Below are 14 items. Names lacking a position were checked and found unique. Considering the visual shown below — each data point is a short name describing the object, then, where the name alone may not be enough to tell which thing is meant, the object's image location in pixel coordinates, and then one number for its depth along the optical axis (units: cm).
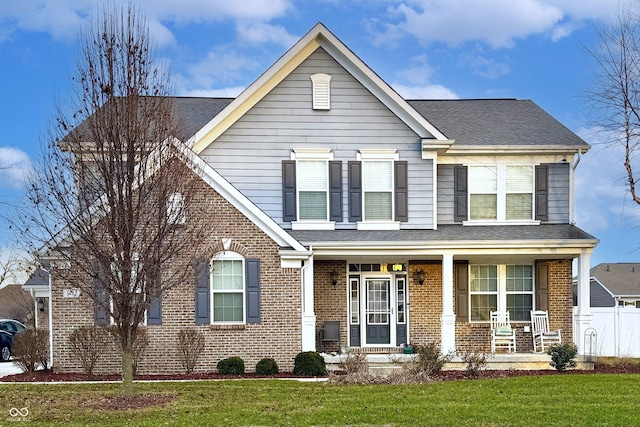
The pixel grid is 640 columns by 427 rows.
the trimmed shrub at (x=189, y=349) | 1844
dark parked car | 2612
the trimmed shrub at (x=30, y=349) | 1883
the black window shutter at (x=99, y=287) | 1354
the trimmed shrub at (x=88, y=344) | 1822
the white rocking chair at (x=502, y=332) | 2098
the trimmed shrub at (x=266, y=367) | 1823
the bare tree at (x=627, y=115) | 2103
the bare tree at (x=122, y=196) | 1333
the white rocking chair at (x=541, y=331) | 2097
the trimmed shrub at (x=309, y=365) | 1800
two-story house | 1880
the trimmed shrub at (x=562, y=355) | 1852
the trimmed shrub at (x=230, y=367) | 1817
